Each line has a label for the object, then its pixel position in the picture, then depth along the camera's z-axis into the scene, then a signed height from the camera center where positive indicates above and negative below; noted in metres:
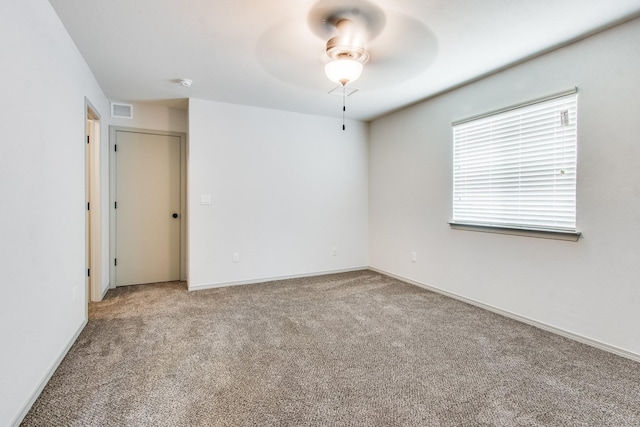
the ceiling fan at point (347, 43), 2.24 +1.39
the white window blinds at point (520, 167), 2.76 +0.40
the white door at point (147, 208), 4.38 -0.05
